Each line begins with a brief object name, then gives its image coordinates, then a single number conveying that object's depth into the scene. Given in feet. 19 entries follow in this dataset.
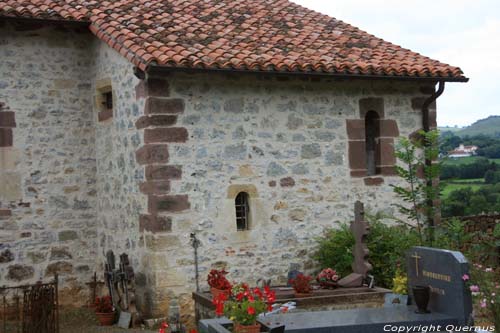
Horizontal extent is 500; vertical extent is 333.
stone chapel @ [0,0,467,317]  34.40
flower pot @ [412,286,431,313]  25.91
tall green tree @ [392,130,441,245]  34.01
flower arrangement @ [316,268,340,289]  33.88
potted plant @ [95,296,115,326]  35.17
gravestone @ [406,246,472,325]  24.38
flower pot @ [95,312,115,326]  35.17
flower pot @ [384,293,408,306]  29.39
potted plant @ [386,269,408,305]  30.14
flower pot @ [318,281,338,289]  33.83
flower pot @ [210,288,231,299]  30.68
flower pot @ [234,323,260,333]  23.90
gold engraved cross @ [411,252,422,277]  26.82
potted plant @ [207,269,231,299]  31.46
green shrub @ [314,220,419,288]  35.60
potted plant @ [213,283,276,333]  23.99
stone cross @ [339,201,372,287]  33.96
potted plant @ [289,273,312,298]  32.24
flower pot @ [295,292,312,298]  32.12
